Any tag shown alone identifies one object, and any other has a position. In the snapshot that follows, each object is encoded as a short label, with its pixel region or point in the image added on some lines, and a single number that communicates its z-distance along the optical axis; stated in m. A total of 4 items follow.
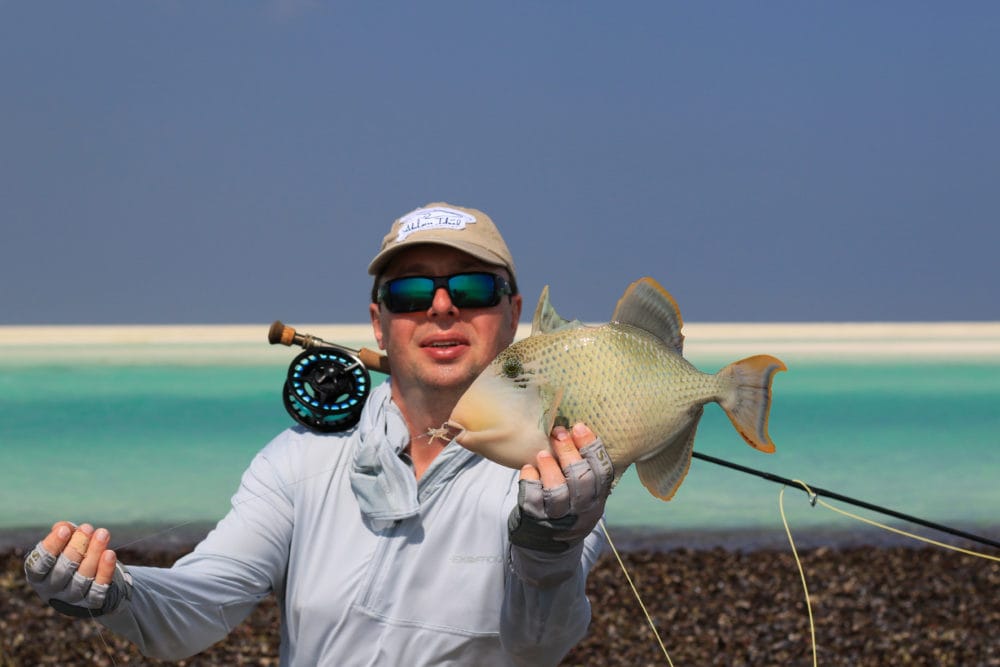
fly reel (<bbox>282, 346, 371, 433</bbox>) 4.10
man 3.45
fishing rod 3.86
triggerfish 2.55
